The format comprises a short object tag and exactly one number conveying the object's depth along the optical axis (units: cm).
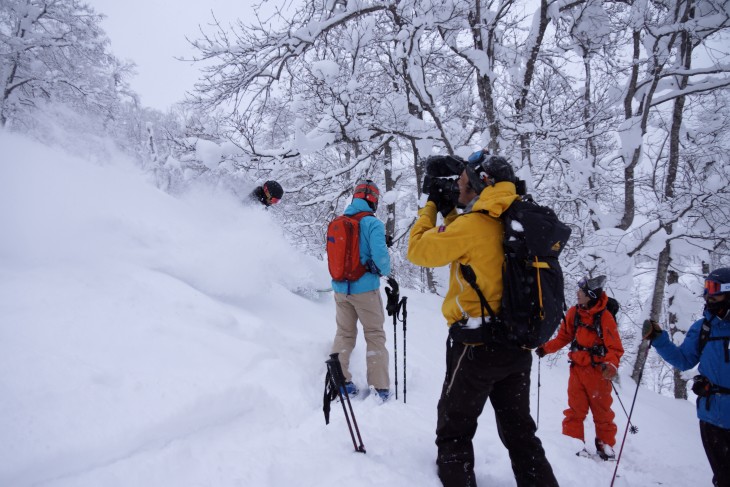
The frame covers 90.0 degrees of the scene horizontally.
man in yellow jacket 202
